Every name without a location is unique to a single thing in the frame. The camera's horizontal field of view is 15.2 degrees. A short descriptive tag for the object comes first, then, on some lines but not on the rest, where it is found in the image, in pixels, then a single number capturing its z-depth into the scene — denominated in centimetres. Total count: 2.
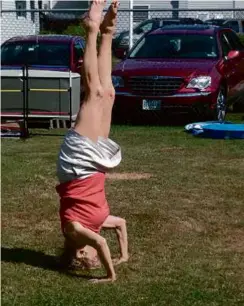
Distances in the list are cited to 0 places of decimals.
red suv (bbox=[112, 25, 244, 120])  1576
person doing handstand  625
